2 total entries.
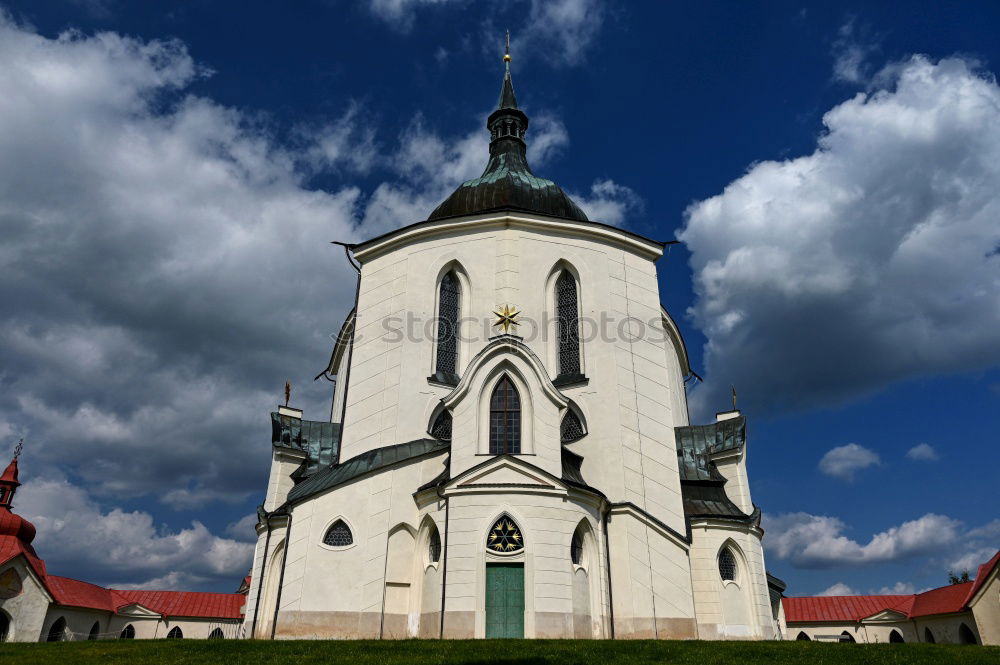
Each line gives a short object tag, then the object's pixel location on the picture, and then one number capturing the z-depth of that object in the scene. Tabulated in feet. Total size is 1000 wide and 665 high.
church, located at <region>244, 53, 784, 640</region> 65.36
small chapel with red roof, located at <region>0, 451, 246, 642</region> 109.70
